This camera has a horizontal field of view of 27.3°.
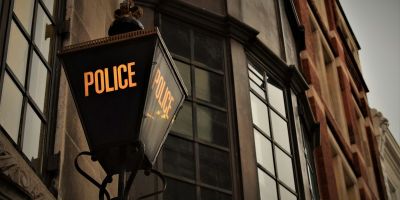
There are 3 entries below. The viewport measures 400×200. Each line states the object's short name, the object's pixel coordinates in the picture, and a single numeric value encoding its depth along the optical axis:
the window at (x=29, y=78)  5.56
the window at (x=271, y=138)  10.12
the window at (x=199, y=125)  8.98
